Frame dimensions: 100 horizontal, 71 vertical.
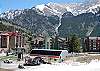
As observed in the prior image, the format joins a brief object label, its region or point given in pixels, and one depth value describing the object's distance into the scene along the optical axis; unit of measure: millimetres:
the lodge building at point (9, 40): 75894
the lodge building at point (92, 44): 90476
